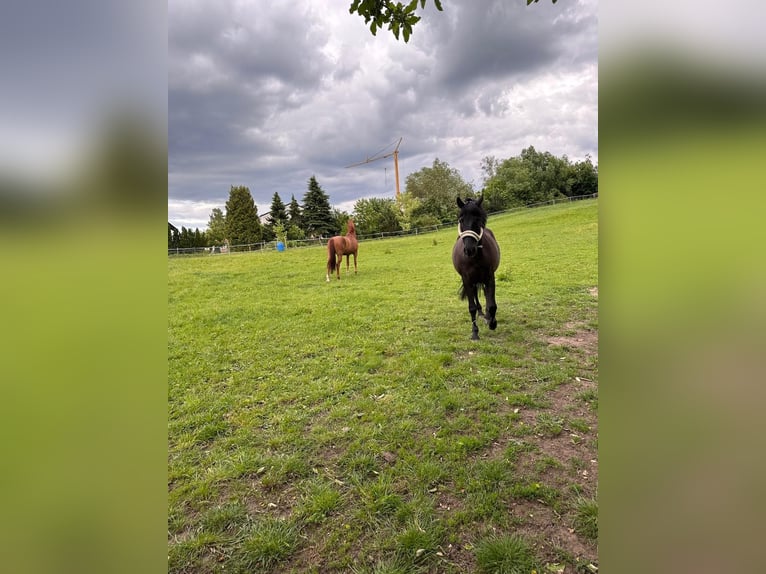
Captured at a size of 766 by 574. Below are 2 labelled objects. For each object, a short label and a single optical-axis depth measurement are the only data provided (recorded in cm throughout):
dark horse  519
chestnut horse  1227
